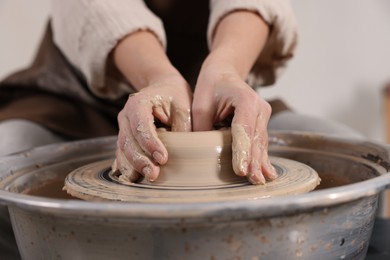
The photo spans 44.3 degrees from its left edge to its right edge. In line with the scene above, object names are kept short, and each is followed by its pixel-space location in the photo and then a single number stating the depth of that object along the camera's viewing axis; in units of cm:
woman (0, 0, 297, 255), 74
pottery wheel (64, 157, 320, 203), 67
